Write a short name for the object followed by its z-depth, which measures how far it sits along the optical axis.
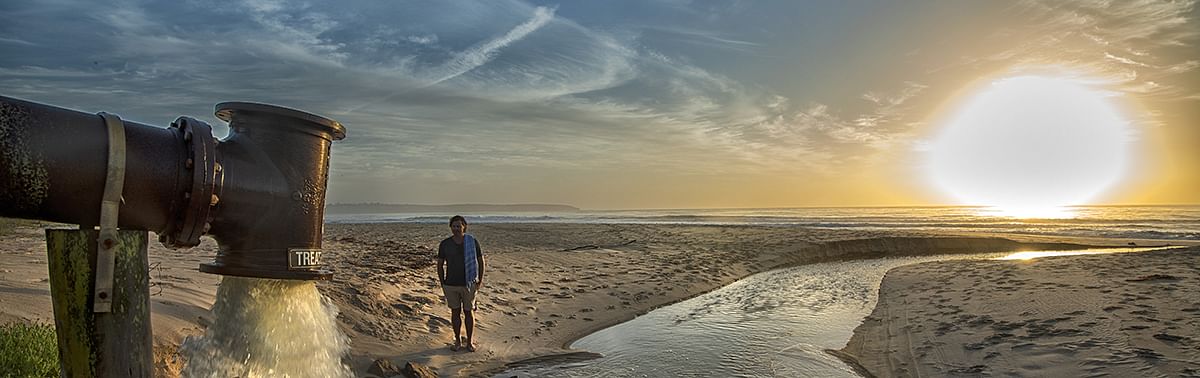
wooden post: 1.94
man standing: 8.93
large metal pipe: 1.81
